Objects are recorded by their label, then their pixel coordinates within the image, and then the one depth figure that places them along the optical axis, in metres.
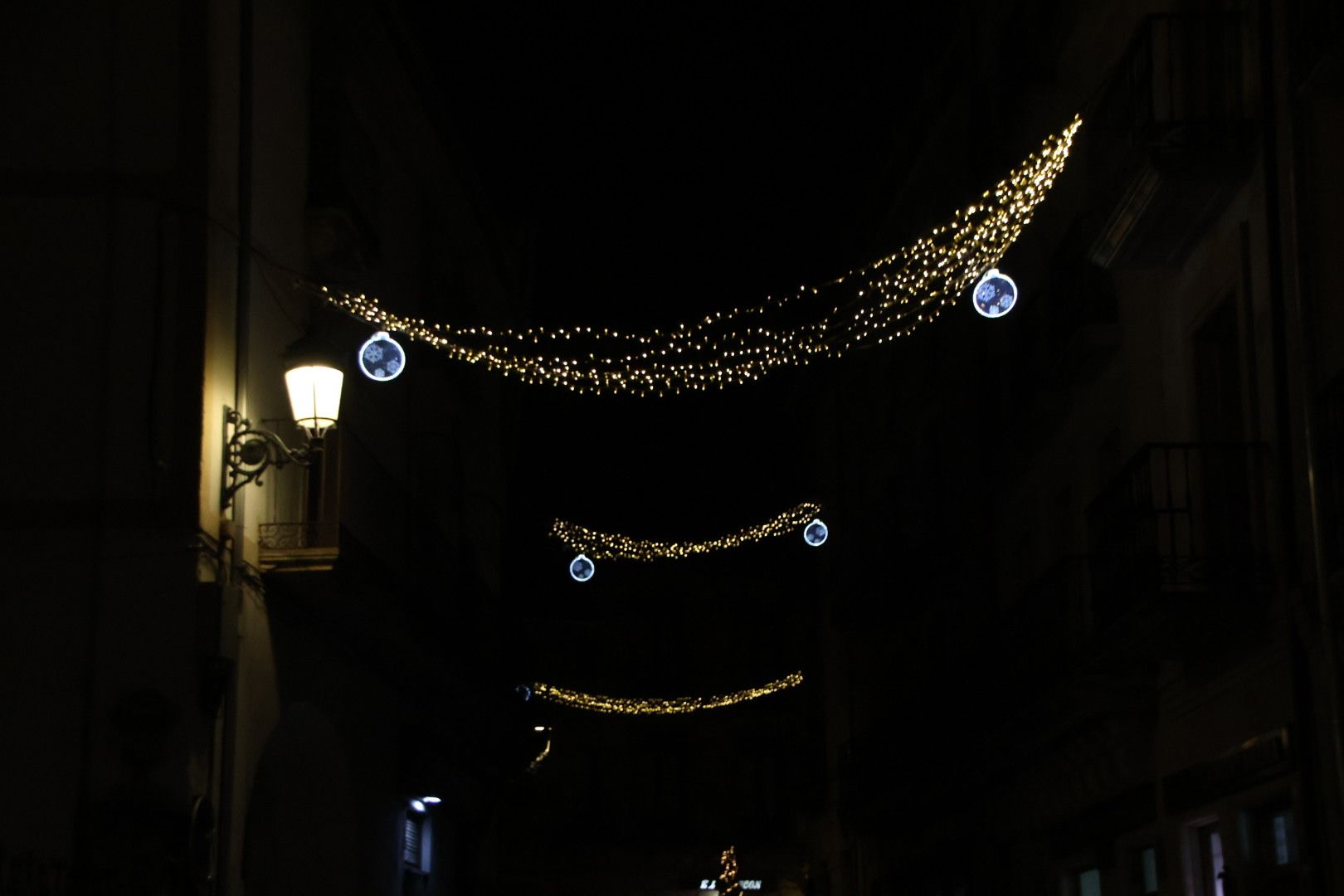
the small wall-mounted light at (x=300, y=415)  11.29
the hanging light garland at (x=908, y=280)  11.67
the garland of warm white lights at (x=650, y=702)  29.84
